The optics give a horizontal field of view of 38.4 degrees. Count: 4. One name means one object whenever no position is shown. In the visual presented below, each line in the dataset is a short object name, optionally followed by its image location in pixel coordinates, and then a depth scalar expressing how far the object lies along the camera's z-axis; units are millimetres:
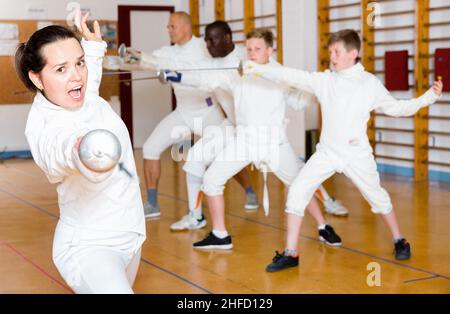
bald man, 4930
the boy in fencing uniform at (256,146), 4012
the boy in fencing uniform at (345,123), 3686
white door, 9977
